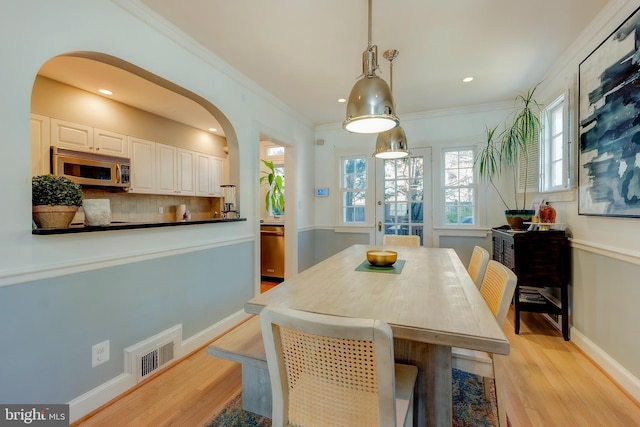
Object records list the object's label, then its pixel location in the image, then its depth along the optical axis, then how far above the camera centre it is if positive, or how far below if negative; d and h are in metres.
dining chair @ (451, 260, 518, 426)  1.33 -0.71
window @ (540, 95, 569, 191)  2.59 +0.60
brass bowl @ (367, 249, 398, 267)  1.96 -0.35
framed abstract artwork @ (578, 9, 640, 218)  1.70 +0.56
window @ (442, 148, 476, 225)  3.93 +0.31
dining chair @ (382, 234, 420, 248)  3.09 -0.36
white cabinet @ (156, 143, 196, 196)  4.20 +0.61
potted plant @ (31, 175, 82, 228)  1.46 +0.05
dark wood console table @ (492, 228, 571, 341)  2.54 -0.53
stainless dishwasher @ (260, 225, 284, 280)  4.47 -0.68
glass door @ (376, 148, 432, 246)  4.09 +0.19
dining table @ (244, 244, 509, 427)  0.99 -0.42
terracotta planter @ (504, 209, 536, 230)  2.92 -0.10
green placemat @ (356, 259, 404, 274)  1.84 -0.40
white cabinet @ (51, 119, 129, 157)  3.10 +0.84
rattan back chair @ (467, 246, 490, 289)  1.91 -0.40
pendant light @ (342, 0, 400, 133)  1.58 +0.62
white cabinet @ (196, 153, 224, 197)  4.85 +0.62
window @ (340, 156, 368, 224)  4.48 +0.33
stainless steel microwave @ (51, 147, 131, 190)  3.04 +0.48
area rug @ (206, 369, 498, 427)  1.58 -1.20
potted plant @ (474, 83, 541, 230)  2.92 +0.69
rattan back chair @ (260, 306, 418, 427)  0.75 -0.49
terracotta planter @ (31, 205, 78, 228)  1.46 -0.03
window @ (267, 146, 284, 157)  5.69 +1.17
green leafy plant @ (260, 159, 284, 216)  4.89 +0.27
